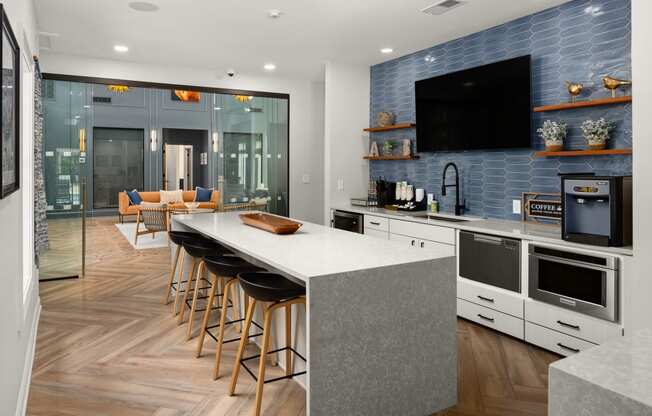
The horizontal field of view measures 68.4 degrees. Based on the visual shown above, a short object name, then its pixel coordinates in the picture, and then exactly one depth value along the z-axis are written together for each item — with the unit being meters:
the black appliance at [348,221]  5.31
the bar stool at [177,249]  4.00
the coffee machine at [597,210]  2.94
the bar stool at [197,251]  3.54
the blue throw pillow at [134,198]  10.76
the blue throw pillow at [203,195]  10.59
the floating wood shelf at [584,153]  3.31
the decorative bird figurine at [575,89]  3.65
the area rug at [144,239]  7.91
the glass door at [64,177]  5.30
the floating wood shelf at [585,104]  3.32
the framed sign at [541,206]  3.92
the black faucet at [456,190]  4.80
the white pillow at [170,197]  10.93
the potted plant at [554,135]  3.78
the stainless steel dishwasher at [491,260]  3.55
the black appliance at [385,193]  5.70
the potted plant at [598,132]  3.47
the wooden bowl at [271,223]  3.24
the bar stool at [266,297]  2.34
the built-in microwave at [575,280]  2.94
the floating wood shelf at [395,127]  5.32
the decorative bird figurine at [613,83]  3.37
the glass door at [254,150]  6.77
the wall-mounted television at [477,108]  4.13
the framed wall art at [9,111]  1.72
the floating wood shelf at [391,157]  5.41
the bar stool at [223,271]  2.90
